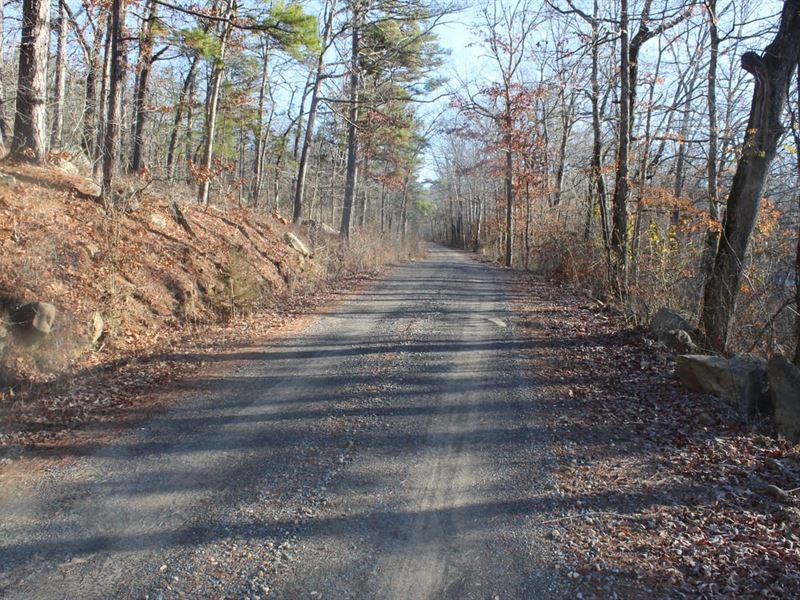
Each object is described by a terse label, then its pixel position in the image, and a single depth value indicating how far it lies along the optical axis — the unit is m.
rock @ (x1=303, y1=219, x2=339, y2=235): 19.80
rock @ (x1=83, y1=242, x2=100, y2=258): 8.18
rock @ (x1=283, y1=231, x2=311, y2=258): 15.24
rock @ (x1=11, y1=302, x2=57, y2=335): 6.27
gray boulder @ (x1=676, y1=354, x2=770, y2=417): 5.77
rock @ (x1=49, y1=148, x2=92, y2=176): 10.85
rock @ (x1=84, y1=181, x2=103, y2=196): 9.89
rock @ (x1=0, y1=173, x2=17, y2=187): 8.60
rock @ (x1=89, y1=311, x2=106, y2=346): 6.96
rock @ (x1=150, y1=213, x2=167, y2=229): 10.61
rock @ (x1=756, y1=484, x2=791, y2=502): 4.23
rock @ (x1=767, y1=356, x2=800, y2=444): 5.27
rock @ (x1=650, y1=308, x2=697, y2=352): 7.72
